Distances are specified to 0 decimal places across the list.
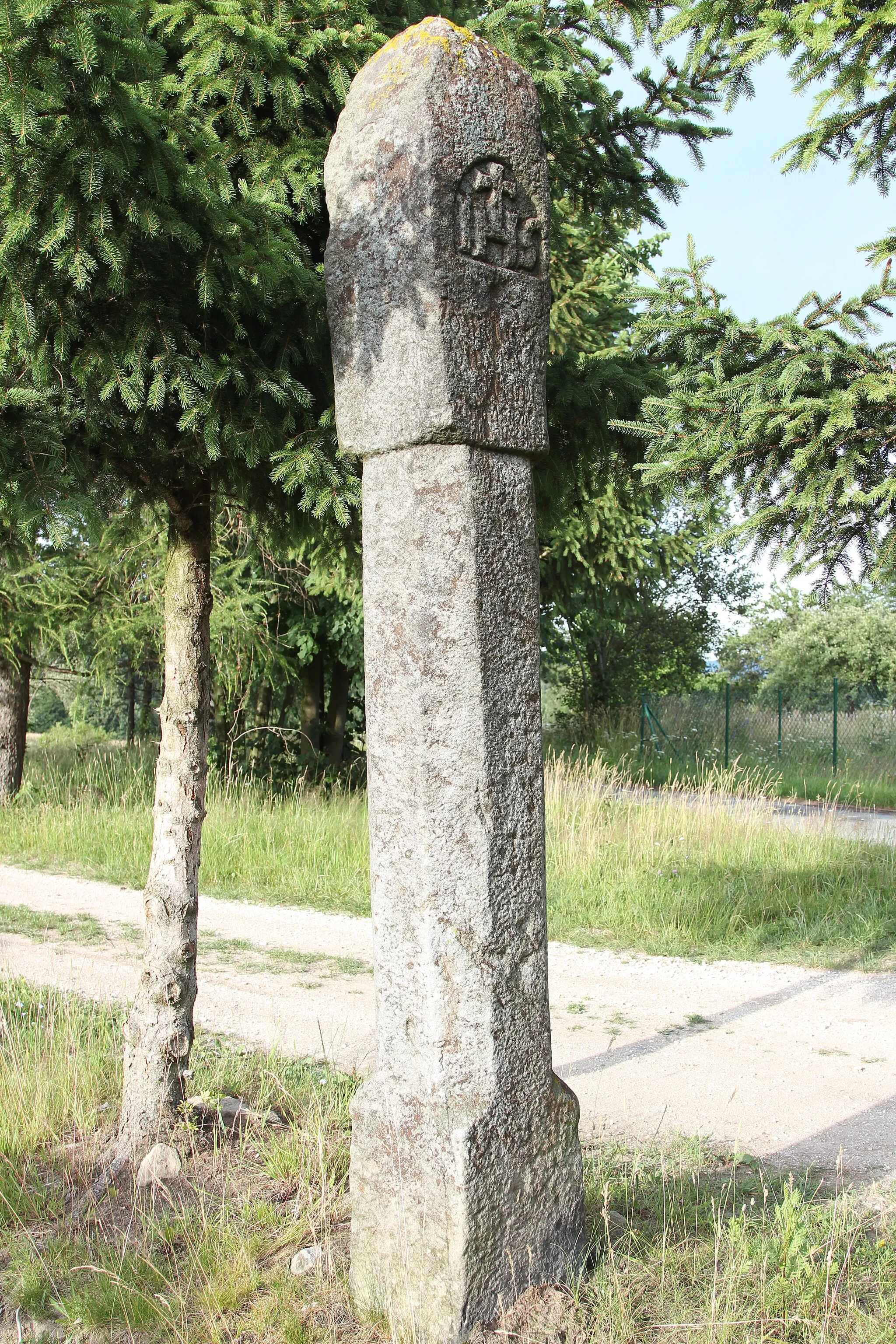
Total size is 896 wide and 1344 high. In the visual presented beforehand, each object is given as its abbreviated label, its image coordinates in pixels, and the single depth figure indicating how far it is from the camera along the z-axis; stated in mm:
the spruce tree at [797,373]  5367
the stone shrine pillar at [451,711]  2564
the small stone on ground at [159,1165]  3398
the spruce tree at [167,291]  2705
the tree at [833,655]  29312
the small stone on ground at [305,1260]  2871
